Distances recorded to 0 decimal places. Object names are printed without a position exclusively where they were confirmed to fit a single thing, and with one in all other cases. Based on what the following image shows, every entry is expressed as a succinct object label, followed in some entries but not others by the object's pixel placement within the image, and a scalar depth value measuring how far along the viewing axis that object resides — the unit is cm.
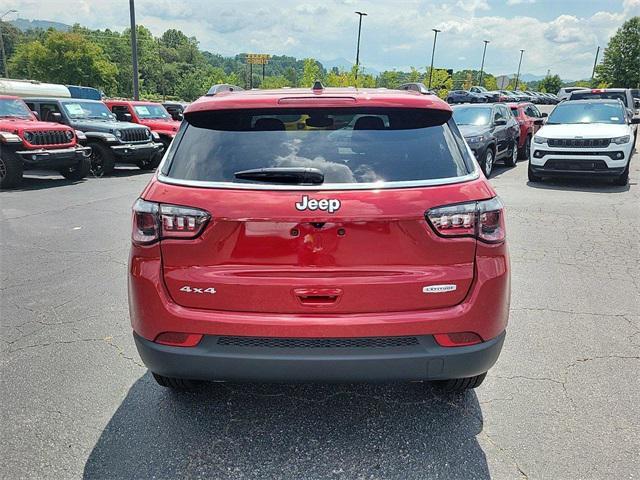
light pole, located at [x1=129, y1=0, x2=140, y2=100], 2119
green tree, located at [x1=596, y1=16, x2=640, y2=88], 6656
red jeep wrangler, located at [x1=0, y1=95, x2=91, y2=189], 1110
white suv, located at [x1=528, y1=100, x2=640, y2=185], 1054
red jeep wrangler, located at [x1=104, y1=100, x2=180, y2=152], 1675
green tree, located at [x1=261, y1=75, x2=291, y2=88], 8249
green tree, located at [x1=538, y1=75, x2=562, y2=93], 9650
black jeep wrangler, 1373
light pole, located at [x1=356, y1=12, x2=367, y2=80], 5556
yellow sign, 8169
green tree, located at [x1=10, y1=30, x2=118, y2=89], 7126
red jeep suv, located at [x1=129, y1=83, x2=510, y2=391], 231
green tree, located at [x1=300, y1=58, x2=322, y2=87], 6333
